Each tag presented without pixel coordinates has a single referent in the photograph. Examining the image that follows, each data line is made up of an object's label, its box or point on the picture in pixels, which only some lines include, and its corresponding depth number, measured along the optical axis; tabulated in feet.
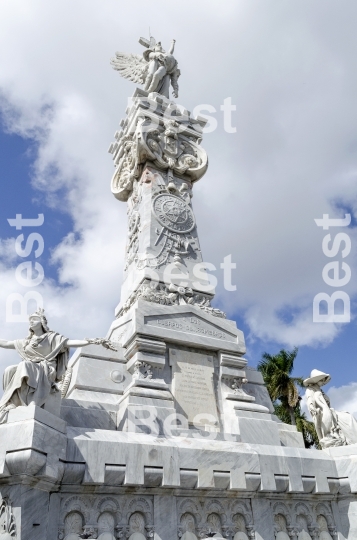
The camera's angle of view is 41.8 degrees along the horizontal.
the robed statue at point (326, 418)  31.94
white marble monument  21.79
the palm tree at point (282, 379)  105.19
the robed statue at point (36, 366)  23.82
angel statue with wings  55.67
